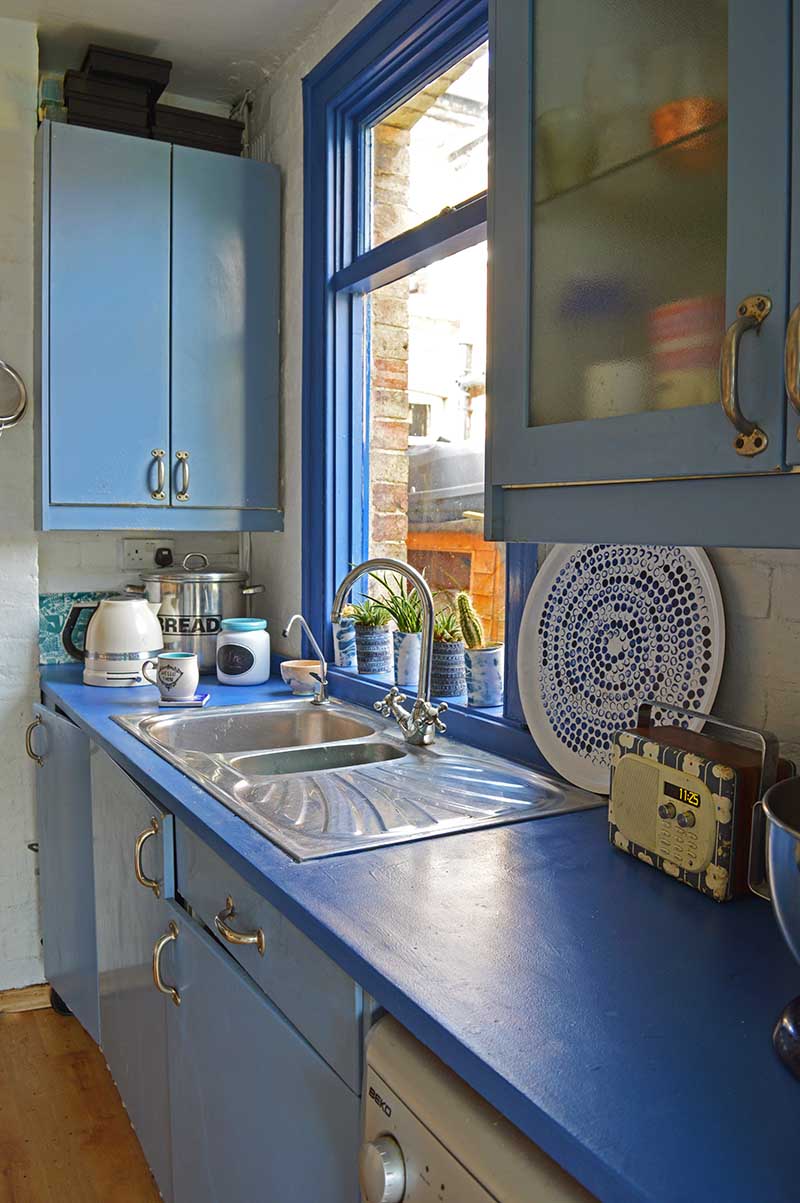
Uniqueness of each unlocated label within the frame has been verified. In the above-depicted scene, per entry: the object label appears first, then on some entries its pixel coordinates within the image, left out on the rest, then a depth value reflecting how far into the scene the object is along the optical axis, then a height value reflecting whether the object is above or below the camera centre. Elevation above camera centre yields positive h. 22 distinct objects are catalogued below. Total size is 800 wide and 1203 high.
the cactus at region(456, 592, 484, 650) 1.91 -0.16
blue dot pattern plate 1.34 -0.15
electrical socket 2.88 -0.03
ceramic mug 2.19 -0.30
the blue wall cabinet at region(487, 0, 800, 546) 0.84 +0.28
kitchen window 2.05 +0.56
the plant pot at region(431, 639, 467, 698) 1.96 -0.26
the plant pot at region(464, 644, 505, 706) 1.86 -0.25
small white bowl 2.34 -0.32
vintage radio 1.07 -0.29
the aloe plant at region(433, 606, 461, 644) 1.97 -0.17
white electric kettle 2.42 -0.25
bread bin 2.64 -0.18
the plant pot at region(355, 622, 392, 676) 2.26 -0.25
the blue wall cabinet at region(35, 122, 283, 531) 2.40 +0.53
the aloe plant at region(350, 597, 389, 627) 2.27 -0.17
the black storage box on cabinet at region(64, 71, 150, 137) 2.48 +1.12
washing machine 0.74 -0.49
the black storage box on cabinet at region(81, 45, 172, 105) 2.48 +1.22
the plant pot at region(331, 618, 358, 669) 2.41 -0.25
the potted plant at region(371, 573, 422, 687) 2.09 -0.19
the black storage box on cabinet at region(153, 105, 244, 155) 2.57 +1.11
